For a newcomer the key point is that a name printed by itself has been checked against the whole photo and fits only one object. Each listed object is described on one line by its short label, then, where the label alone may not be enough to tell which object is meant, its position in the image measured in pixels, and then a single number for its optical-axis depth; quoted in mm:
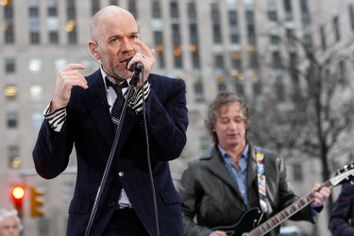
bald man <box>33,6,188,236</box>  5212
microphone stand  5077
